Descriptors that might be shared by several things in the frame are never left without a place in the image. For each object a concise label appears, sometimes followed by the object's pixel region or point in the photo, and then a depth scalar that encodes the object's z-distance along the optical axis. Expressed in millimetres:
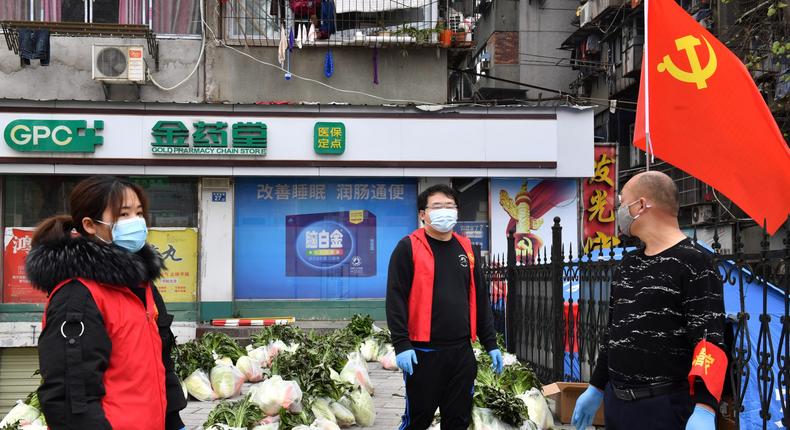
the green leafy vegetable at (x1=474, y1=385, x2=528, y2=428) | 5711
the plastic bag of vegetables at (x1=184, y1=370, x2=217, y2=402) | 8055
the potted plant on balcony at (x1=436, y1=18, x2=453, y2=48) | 13875
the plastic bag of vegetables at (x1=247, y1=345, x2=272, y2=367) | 9781
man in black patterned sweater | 2945
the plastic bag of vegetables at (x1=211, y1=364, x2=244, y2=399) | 8211
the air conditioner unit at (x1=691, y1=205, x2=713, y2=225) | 20672
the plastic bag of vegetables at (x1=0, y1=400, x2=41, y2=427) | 6000
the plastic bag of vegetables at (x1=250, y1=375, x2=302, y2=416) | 6195
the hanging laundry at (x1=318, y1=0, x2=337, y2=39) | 14195
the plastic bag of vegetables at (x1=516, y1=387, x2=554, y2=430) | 6141
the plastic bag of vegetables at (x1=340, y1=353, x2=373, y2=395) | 7633
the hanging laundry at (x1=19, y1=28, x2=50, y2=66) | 13422
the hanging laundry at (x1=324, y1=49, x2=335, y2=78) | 14008
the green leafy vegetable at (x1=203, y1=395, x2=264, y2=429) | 5742
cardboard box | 6293
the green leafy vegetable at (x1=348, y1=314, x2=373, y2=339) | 11336
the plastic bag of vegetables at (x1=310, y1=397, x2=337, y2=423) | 6328
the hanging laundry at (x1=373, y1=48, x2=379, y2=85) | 14180
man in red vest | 4688
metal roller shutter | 13430
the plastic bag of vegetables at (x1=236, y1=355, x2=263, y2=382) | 9125
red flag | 3955
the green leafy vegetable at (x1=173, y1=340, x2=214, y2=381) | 8188
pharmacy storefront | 13391
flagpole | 4248
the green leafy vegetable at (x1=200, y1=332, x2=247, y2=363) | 9297
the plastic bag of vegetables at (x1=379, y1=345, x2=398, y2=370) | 10219
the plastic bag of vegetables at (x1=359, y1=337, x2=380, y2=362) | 10703
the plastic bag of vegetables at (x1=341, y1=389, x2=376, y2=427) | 6805
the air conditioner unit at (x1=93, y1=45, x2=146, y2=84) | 13391
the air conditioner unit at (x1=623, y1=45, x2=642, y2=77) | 22891
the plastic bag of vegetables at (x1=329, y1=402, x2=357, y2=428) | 6629
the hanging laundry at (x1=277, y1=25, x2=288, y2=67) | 13633
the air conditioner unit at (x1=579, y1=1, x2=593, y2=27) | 25156
